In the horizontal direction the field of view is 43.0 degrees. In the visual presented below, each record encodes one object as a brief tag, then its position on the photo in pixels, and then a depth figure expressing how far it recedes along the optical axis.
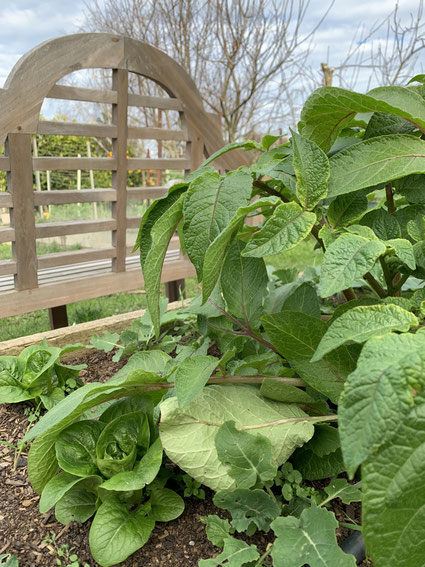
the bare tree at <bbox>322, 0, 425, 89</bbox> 9.12
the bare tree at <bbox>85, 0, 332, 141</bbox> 9.14
